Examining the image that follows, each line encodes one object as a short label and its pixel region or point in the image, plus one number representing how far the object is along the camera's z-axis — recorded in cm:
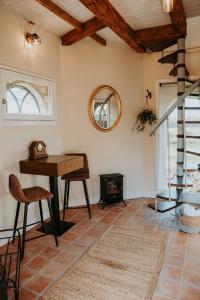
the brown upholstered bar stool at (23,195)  239
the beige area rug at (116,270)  187
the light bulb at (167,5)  207
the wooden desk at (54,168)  266
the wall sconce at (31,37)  295
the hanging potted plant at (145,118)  402
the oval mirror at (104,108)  392
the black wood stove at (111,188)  385
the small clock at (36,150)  301
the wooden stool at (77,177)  338
